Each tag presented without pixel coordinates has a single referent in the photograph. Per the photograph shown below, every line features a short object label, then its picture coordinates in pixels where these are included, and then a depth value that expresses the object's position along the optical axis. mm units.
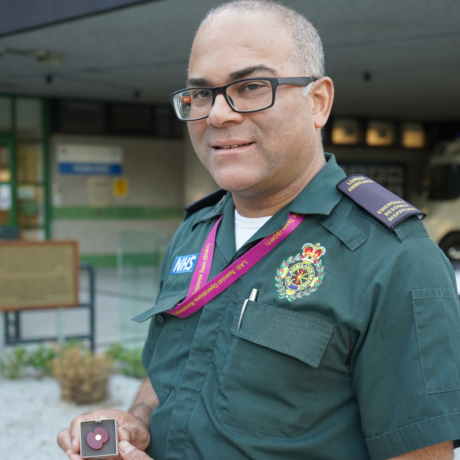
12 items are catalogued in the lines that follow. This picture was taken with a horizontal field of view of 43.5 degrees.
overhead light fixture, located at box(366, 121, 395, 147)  15742
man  1219
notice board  5289
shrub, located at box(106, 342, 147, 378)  5271
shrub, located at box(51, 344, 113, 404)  4586
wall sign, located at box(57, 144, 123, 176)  13195
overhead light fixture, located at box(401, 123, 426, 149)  16203
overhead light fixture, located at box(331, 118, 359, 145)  15336
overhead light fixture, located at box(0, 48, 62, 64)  8789
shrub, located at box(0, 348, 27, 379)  5246
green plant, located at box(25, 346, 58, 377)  5363
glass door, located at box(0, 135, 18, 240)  12703
